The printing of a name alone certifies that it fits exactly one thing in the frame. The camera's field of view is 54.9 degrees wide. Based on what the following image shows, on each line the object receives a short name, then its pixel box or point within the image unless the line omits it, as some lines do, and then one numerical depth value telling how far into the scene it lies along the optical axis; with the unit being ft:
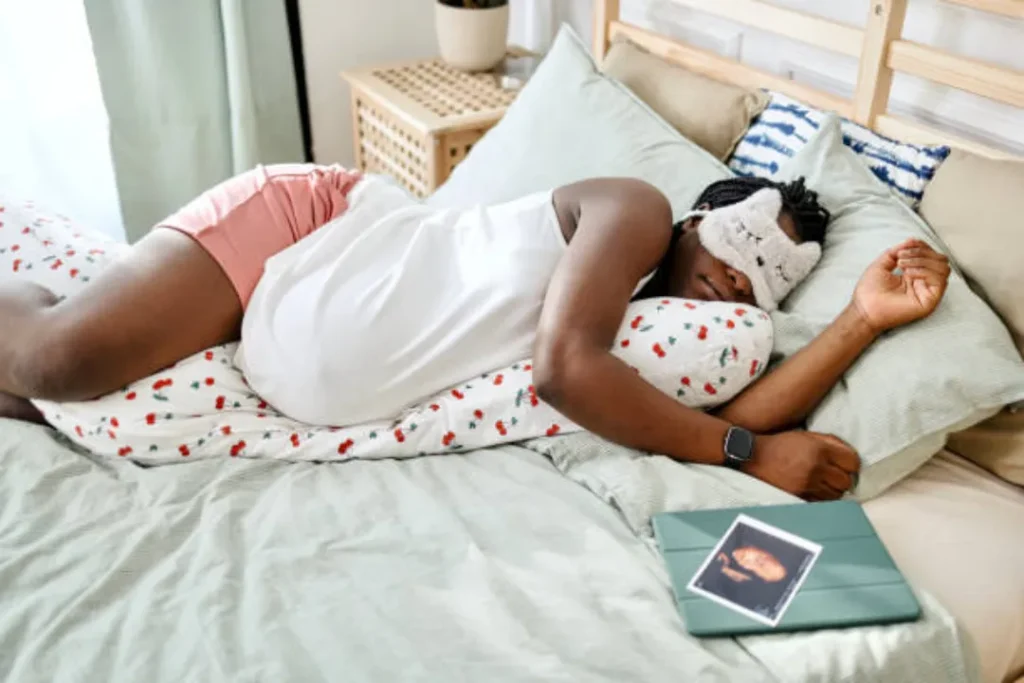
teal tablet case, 3.56
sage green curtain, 7.83
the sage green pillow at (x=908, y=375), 4.17
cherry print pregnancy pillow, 4.48
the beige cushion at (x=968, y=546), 3.85
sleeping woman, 4.34
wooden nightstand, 7.50
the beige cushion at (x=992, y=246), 4.37
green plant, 8.20
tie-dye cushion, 5.03
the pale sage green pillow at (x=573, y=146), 5.64
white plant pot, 8.08
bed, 3.44
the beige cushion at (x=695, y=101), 5.87
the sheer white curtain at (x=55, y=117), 7.62
